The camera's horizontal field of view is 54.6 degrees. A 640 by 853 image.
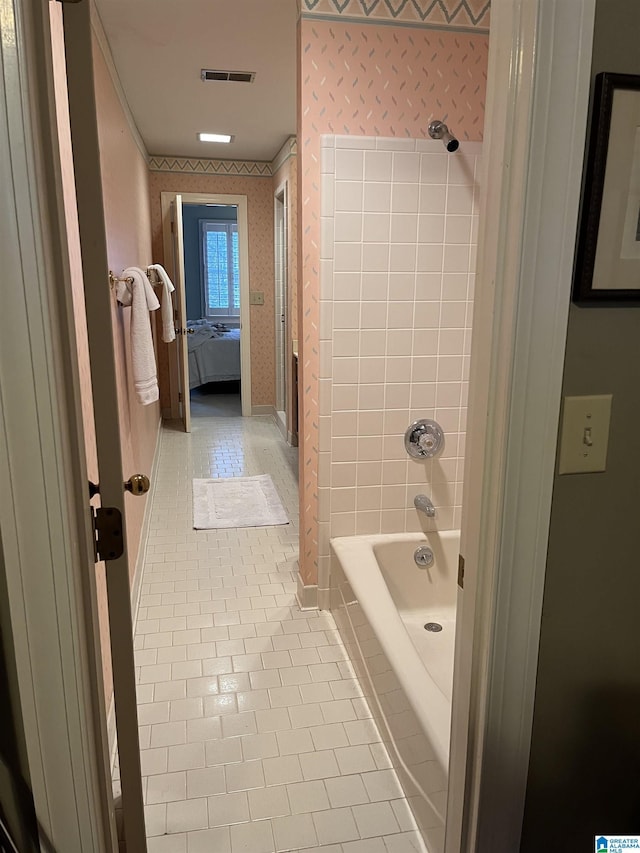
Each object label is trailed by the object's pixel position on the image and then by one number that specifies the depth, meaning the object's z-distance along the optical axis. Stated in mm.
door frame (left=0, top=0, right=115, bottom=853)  729
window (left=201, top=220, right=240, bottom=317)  9414
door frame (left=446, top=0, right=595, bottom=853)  828
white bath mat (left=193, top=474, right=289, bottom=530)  3725
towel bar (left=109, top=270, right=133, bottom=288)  2659
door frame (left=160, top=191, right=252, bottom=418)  5879
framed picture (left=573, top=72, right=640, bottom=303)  844
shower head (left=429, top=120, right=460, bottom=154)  2320
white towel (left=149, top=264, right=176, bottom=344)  4668
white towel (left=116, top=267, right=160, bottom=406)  2984
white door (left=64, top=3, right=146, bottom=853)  950
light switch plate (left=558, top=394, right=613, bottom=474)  937
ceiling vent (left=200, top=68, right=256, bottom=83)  3414
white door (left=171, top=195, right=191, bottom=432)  5366
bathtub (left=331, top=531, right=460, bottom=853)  1616
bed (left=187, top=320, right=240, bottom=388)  7578
